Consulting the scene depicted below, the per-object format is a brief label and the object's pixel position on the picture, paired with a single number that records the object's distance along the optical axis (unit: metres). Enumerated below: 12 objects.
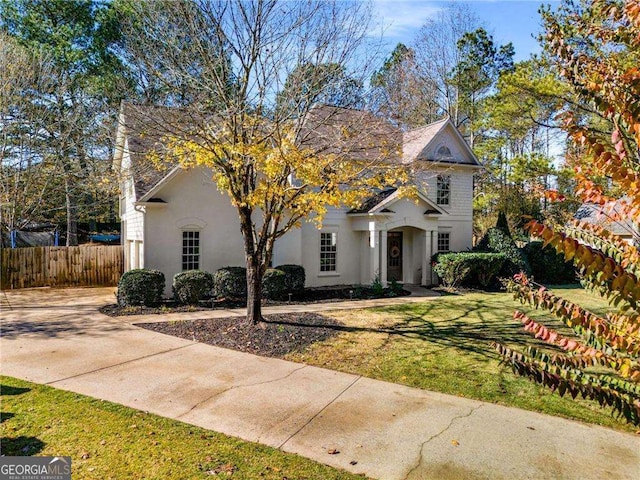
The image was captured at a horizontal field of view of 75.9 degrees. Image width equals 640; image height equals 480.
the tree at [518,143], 12.37
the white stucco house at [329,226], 14.12
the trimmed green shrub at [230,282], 13.75
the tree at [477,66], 27.64
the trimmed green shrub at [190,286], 12.78
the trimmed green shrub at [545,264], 19.98
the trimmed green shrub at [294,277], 14.66
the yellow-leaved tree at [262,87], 8.57
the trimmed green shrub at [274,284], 13.90
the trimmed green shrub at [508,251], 18.03
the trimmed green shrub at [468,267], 17.05
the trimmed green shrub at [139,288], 12.34
